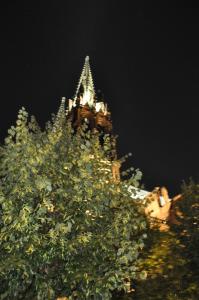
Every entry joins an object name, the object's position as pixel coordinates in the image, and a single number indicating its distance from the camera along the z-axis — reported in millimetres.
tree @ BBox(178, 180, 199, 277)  18031
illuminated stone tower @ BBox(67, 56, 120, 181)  98375
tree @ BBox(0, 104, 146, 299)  15445
